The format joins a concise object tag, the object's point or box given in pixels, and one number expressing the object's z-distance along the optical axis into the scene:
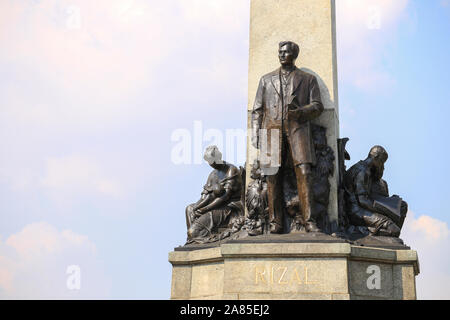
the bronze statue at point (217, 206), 13.00
